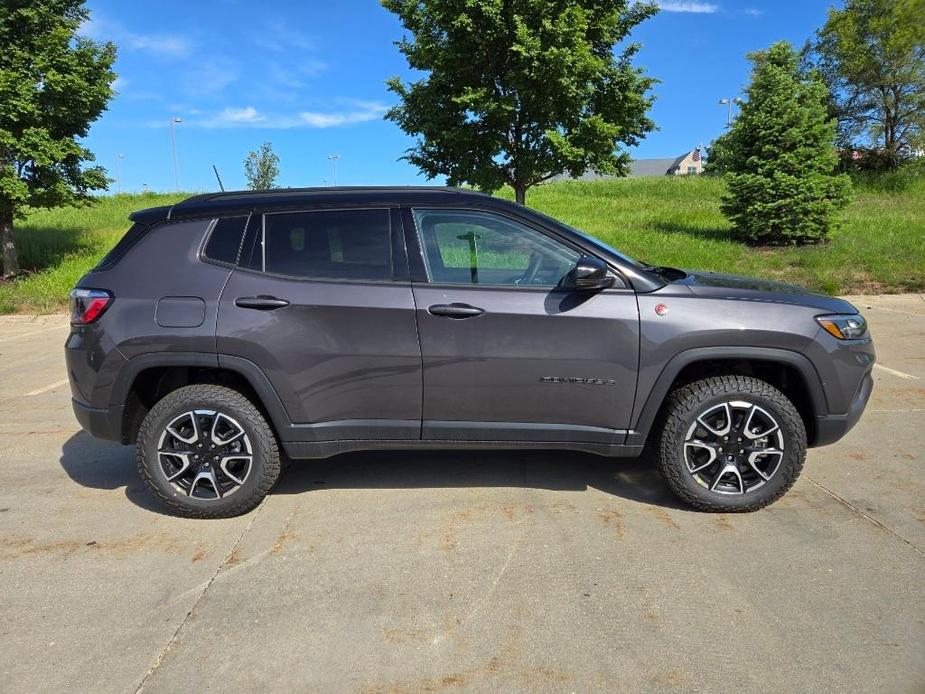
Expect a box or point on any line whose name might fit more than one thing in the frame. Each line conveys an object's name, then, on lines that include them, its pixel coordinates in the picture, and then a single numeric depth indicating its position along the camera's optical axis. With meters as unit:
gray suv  3.41
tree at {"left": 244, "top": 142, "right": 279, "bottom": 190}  33.38
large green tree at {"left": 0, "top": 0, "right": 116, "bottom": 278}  12.98
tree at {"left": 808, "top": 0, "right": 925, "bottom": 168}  29.73
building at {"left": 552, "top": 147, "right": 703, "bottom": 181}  95.12
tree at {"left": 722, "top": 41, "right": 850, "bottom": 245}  14.86
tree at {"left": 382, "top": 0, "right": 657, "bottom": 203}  12.63
